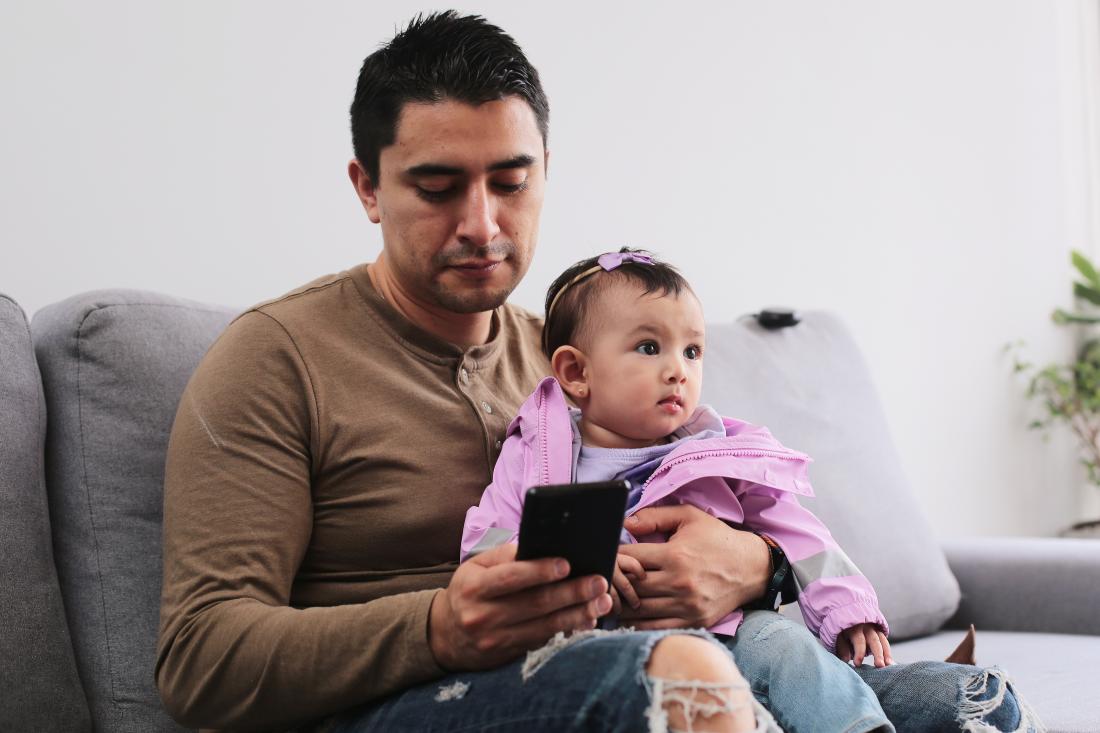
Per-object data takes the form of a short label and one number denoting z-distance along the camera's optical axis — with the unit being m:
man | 1.08
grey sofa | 1.32
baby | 1.33
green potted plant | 3.92
